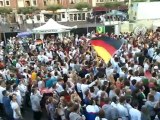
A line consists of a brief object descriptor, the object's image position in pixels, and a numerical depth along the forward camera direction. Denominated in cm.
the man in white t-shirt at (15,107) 1087
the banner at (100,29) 3217
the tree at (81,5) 5541
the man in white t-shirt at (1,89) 1217
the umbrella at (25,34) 3015
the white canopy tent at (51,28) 2791
